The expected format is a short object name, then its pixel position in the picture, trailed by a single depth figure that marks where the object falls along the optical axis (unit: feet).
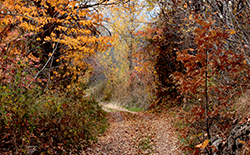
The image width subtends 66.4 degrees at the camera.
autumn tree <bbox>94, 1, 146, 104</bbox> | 48.93
